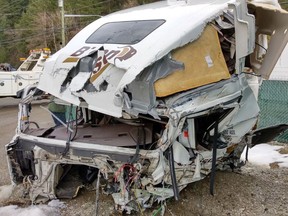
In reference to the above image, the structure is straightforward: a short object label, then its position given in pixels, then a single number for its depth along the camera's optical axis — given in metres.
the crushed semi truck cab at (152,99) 2.93
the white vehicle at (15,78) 11.33
